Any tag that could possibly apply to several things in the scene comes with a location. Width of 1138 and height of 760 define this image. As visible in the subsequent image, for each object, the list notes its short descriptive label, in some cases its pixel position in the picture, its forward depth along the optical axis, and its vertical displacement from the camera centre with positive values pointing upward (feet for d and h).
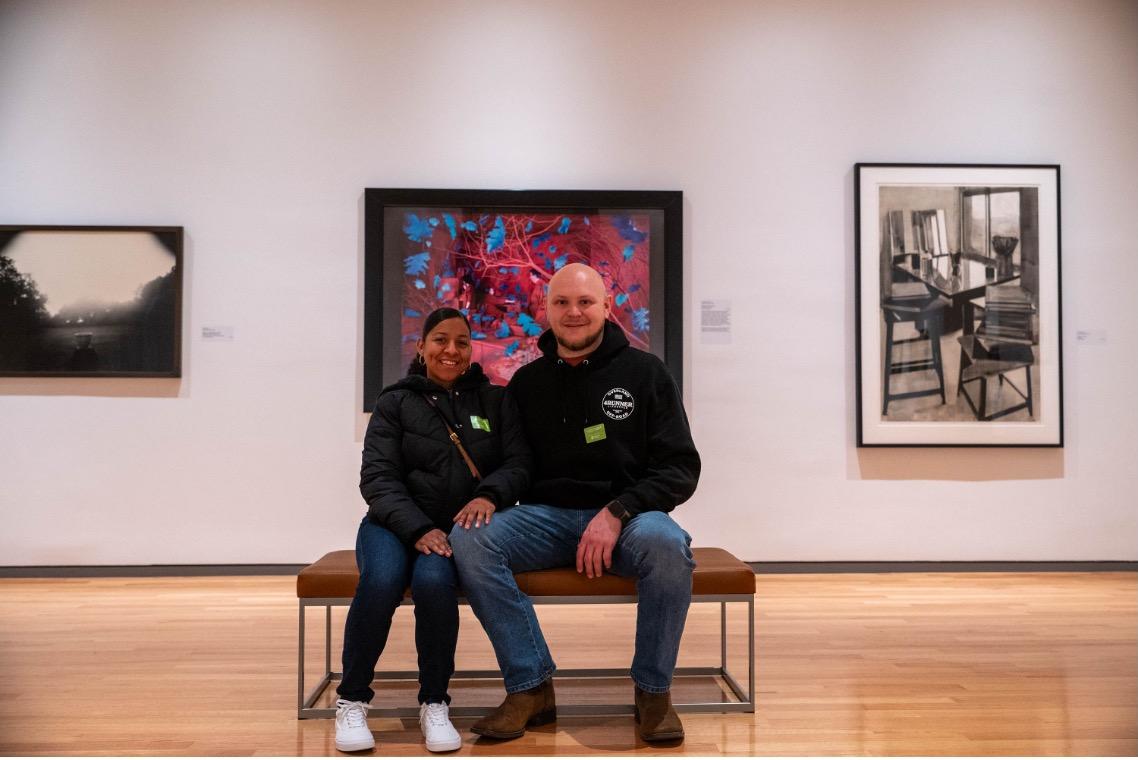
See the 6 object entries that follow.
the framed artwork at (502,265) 16.16 +2.12
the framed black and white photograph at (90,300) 16.10 +1.41
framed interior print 16.35 +1.37
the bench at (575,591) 8.28 -2.03
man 7.90 -1.25
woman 7.75 -1.16
